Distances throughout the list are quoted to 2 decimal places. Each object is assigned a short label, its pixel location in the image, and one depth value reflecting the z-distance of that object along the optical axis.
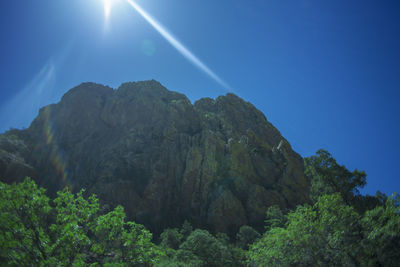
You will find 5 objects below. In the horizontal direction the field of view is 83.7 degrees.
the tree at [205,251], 25.94
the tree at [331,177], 34.12
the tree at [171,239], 34.22
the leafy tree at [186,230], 40.79
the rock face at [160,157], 51.06
